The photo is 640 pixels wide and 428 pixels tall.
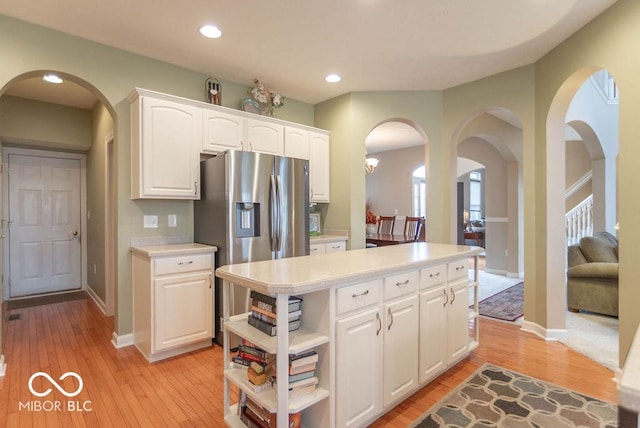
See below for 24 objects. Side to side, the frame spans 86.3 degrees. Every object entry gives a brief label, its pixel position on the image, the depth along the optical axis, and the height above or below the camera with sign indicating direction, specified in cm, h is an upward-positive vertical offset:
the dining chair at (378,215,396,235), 685 -24
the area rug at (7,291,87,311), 430 -113
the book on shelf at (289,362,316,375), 160 -74
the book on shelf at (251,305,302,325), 167 -51
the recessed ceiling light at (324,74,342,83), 367 +148
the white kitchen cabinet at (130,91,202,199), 292 +59
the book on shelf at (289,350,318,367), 161 -69
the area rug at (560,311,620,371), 282 -119
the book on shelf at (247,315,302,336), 165 -56
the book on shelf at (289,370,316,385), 161 -78
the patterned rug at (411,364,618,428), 195 -120
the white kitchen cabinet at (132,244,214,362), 274 -71
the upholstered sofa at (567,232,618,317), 371 -72
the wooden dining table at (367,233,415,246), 529 -42
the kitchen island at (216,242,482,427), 158 -61
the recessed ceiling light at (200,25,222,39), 271 +148
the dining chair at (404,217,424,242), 590 -25
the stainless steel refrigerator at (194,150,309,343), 297 +3
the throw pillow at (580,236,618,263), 409 -46
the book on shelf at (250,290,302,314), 168 -45
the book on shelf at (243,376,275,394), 168 -86
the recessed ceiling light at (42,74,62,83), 342 +139
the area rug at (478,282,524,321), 392 -117
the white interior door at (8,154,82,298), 447 -14
